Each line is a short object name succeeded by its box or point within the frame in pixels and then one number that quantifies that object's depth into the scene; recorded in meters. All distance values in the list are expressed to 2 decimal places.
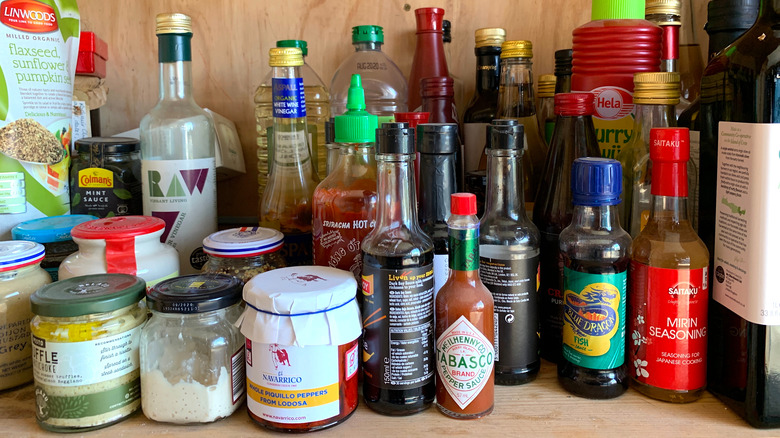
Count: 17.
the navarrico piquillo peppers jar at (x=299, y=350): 0.66
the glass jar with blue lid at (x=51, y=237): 0.86
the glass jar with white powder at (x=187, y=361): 0.69
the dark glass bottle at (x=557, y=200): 0.82
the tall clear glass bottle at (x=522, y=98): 0.96
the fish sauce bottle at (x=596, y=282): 0.72
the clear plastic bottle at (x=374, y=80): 1.10
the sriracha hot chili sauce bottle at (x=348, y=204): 0.80
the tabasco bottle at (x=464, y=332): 0.69
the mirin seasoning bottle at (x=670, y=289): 0.72
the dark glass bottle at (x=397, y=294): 0.70
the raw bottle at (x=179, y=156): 0.94
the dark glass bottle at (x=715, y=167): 0.66
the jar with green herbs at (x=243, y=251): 0.79
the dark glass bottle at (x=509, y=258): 0.76
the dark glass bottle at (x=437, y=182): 0.76
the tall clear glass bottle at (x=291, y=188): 0.92
